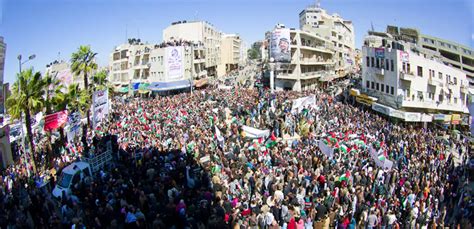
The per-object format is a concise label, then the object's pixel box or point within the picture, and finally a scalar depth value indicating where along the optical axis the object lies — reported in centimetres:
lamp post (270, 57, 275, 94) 5382
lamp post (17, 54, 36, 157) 2222
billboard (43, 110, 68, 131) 2241
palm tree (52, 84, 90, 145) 2686
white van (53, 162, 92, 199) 1574
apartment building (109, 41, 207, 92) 5919
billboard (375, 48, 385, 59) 3931
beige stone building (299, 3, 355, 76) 7362
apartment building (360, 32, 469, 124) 3612
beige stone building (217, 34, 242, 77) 9509
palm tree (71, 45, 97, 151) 3459
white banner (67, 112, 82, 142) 2381
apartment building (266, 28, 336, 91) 5722
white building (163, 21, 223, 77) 7912
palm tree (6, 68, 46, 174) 2172
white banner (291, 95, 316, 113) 3131
